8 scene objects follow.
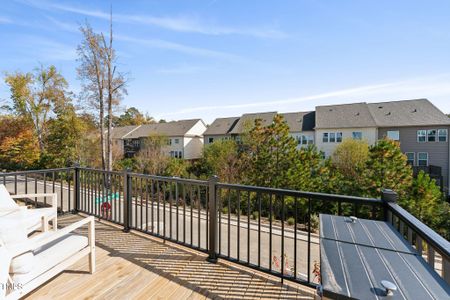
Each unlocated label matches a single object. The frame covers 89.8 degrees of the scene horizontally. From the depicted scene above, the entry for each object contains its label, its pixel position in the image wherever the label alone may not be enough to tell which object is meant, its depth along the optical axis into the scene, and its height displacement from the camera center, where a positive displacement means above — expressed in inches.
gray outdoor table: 35.3 -22.5
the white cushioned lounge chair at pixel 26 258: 57.9 -34.6
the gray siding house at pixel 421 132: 679.7 +53.3
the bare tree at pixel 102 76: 528.4 +178.4
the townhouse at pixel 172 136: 1088.2 +64.5
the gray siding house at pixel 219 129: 980.6 +90.3
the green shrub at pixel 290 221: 386.8 -127.0
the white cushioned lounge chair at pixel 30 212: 92.7 -28.6
